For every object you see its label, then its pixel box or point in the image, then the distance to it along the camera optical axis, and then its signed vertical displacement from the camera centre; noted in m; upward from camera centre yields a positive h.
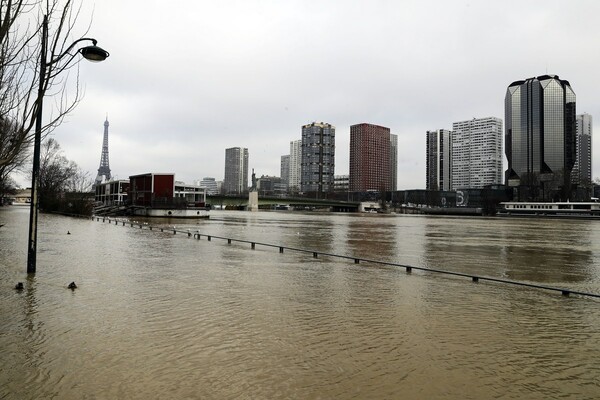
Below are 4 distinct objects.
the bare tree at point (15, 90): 6.03 +1.92
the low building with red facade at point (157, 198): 66.12 +0.50
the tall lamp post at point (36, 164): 10.08 +0.93
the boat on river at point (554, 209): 118.25 -0.60
